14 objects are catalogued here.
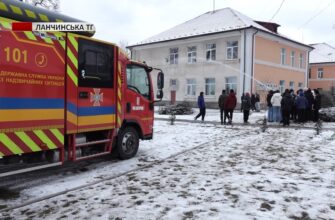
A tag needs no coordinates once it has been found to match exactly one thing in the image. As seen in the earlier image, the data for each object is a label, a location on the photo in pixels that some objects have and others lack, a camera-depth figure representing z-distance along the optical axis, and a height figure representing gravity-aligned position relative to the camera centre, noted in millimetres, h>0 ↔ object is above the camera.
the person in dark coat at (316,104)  18473 -11
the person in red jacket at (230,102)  17766 +28
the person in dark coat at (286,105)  16781 -77
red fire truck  5891 +103
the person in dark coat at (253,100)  30778 +245
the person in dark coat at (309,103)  18616 +37
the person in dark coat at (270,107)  19281 -228
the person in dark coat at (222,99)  18061 +149
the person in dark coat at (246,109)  19081 -323
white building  33781 +4735
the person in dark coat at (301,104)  17938 -21
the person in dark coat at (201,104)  20203 -126
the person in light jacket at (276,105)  18250 -89
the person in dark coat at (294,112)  18655 -473
